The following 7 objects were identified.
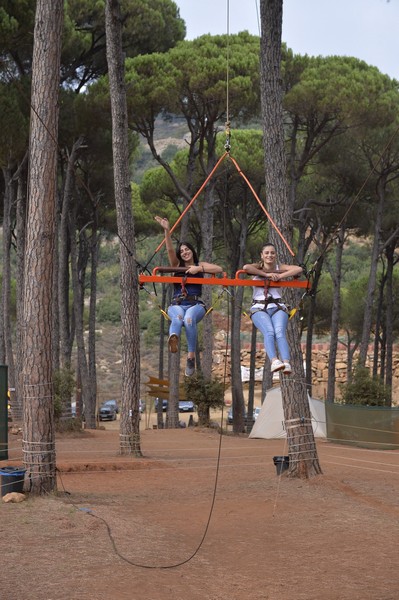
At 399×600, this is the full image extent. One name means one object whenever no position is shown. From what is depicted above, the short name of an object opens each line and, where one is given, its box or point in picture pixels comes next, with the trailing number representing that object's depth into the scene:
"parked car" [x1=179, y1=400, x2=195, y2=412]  46.41
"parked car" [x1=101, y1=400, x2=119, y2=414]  43.59
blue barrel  10.91
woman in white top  7.77
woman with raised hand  7.78
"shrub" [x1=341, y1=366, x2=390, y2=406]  24.64
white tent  23.64
